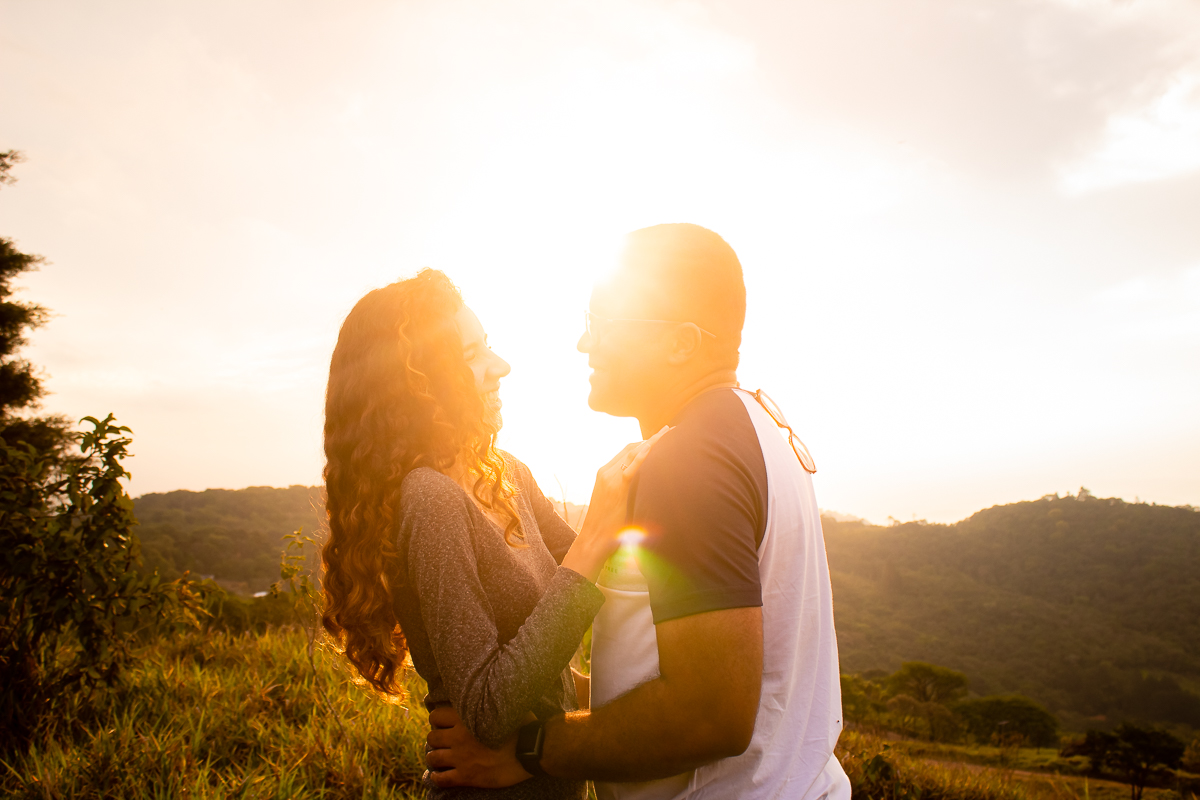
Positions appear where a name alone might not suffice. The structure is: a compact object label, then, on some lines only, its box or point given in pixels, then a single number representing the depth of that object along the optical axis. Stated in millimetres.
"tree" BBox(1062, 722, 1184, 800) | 20203
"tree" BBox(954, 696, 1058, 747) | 35188
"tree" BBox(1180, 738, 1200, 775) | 19469
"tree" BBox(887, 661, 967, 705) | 34625
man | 1607
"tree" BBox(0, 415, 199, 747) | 4867
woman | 1815
